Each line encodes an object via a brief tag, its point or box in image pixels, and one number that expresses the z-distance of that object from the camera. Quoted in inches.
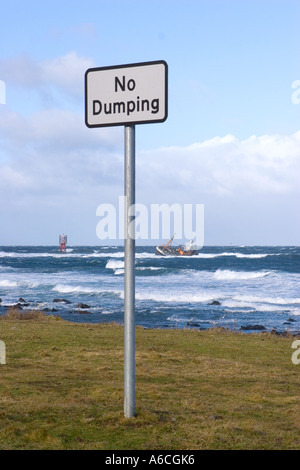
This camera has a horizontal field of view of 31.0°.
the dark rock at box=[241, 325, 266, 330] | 854.6
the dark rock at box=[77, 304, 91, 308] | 1165.7
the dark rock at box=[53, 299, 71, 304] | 1274.6
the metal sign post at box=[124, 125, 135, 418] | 204.4
